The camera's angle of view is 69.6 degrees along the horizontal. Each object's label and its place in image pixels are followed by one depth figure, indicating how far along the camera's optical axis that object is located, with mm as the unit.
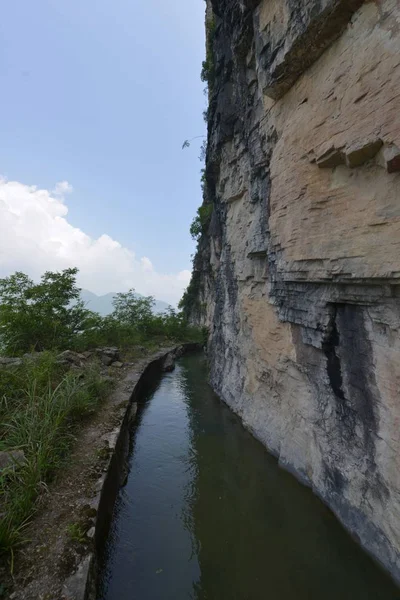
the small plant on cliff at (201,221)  22203
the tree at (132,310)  26109
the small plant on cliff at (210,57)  13219
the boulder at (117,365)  13647
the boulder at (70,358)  10025
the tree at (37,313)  11969
